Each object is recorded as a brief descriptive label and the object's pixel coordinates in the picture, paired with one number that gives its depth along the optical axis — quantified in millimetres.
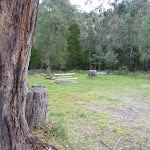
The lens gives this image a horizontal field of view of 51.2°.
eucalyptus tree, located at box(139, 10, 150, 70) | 13719
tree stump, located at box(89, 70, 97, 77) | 12384
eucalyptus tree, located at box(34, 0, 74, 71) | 14914
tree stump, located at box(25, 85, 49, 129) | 2808
